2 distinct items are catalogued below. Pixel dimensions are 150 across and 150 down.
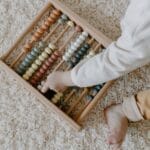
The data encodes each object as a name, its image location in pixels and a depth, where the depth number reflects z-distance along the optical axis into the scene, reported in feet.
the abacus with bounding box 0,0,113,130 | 3.28
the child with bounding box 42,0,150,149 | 2.48
